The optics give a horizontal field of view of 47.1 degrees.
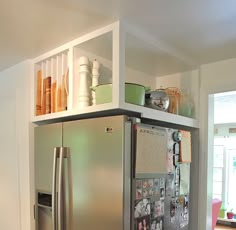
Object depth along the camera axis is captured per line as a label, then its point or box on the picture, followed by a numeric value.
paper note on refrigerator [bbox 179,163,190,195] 1.91
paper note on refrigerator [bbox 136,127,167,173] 1.49
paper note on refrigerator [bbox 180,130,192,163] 1.90
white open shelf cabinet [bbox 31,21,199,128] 1.51
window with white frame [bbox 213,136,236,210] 6.50
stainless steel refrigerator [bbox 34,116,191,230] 1.42
